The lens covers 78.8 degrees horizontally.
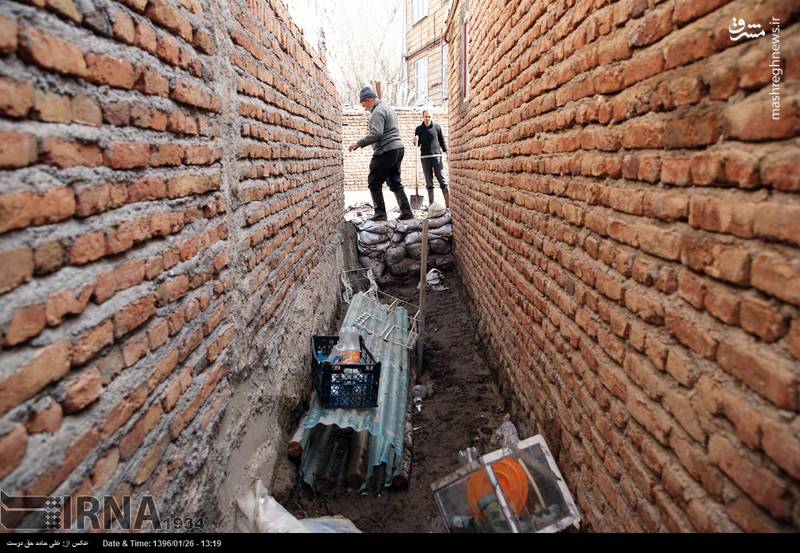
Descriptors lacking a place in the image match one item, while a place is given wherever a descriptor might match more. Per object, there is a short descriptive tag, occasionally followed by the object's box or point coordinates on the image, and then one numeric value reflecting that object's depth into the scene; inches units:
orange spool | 84.6
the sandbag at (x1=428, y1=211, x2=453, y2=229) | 298.4
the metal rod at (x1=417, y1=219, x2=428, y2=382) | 189.8
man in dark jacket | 345.7
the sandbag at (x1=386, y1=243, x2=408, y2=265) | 289.7
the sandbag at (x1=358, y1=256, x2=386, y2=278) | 288.8
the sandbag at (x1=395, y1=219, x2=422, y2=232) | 297.0
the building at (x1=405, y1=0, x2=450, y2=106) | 807.9
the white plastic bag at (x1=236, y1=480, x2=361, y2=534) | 79.2
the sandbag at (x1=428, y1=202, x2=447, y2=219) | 307.6
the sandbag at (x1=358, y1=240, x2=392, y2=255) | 293.2
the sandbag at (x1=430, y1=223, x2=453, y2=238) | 292.5
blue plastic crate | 122.9
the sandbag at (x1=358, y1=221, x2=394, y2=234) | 298.5
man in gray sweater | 269.5
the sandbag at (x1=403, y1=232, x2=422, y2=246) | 290.0
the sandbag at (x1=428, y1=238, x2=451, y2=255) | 290.5
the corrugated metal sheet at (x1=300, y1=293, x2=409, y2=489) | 116.3
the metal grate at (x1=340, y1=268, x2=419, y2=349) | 175.6
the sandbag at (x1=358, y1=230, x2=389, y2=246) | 294.0
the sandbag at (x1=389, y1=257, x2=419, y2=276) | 288.8
